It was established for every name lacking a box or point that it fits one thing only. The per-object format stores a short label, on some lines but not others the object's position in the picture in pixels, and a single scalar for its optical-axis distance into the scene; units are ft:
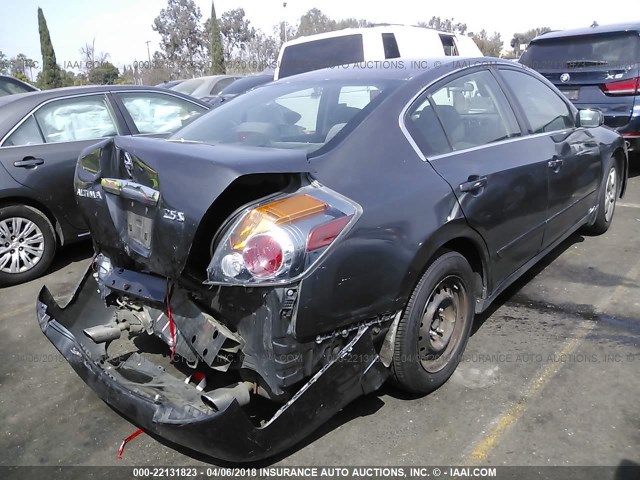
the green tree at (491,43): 150.90
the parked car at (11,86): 29.96
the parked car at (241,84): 36.44
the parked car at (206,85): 41.91
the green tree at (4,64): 127.38
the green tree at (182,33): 155.74
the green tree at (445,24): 183.70
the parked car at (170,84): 51.61
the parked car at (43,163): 15.37
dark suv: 22.33
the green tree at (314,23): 167.92
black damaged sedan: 6.97
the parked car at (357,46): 25.39
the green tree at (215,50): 132.26
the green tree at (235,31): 154.51
